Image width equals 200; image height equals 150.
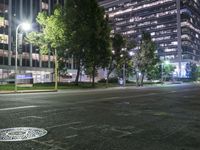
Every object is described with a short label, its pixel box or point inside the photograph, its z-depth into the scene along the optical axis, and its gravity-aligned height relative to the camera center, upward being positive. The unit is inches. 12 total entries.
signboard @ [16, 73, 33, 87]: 1006.5 -20.1
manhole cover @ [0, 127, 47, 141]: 182.6 -58.3
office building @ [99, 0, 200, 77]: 4319.2 +1224.8
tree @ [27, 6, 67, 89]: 1167.5 +257.5
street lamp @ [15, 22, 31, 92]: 906.2 +240.9
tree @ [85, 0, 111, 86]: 1246.0 +242.6
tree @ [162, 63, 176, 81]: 2925.9 +88.7
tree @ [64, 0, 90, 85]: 1175.0 +308.0
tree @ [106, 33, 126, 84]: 1652.9 +214.9
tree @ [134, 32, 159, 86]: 1755.4 +181.0
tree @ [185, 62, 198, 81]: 3518.8 +89.4
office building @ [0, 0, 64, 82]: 1847.3 +309.0
